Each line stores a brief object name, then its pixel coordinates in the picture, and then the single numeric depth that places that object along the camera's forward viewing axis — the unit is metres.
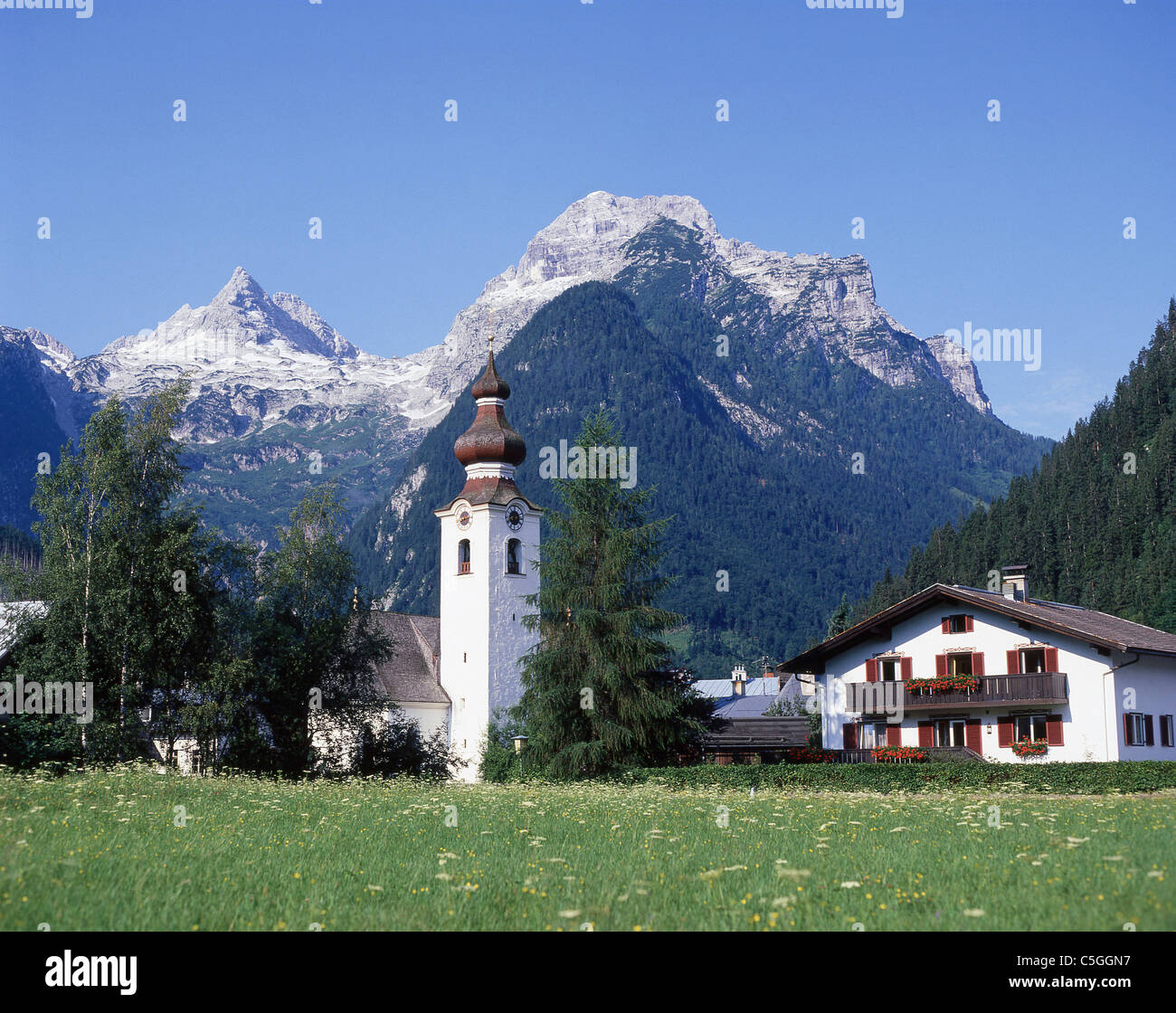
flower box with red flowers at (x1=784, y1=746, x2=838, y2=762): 41.25
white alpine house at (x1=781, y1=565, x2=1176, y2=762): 42.28
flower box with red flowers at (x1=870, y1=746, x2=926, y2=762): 40.94
